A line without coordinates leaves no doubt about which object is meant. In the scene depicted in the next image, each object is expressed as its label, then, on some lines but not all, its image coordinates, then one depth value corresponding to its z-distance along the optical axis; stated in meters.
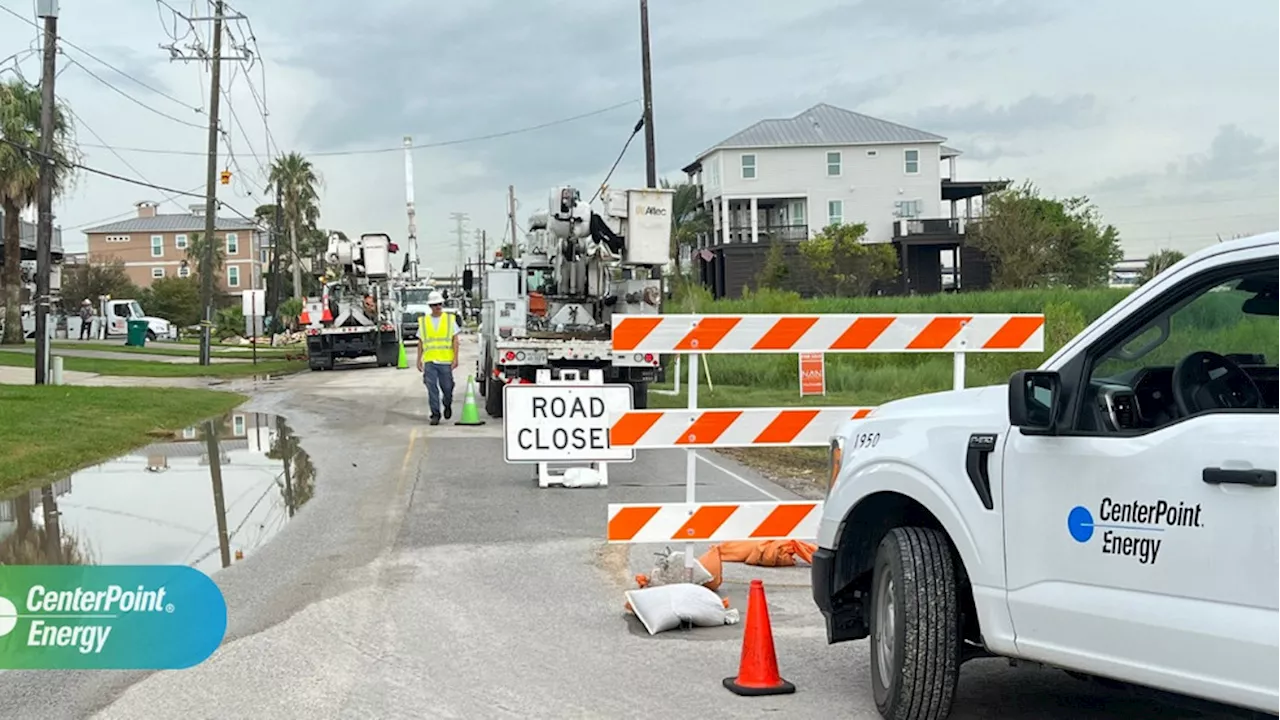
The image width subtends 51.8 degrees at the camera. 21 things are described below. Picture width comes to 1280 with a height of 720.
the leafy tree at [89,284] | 83.19
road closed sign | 12.19
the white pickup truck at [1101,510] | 4.08
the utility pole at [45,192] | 25.56
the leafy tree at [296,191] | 90.75
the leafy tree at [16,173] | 42.22
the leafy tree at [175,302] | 87.25
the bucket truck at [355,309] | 38.34
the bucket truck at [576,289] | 19.27
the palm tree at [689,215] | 72.44
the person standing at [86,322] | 61.25
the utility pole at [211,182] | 39.00
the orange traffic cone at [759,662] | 6.14
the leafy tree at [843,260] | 59.06
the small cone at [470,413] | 20.31
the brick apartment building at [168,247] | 111.38
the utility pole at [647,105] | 30.91
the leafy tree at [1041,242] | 56.78
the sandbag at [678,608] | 7.49
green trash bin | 54.22
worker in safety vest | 20.16
